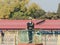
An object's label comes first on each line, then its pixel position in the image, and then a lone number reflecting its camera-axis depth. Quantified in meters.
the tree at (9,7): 87.66
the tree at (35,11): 86.50
